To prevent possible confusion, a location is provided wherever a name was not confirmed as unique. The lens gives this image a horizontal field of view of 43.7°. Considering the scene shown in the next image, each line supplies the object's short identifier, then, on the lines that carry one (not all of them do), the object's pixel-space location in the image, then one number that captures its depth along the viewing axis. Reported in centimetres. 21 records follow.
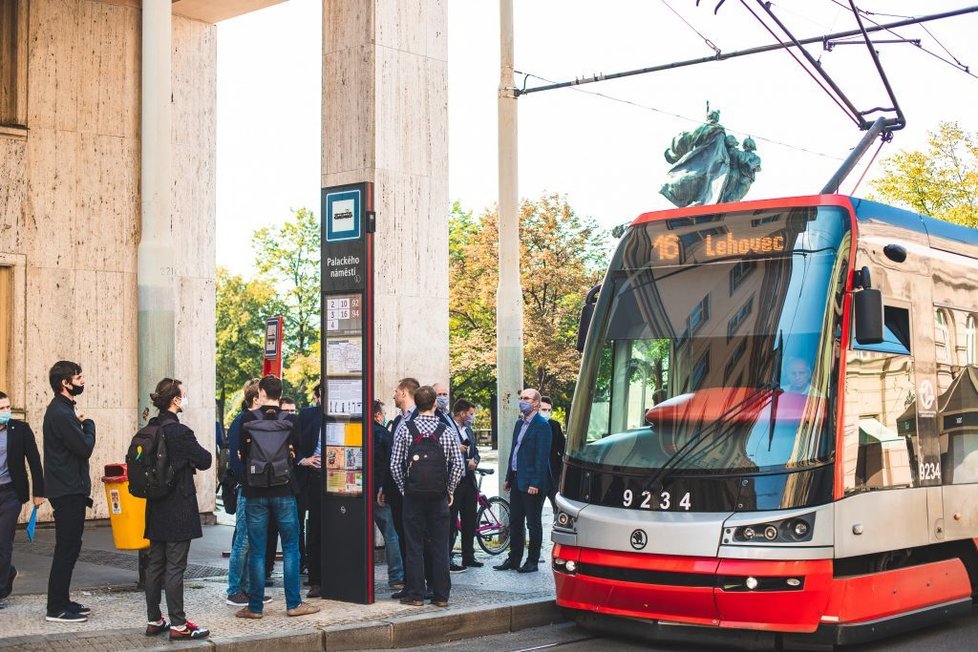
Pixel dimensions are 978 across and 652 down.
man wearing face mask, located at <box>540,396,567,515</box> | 1202
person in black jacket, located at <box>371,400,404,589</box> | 1026
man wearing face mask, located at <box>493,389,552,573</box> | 1151
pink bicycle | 1422
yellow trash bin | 977
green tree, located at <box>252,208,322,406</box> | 6391
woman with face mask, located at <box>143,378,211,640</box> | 806
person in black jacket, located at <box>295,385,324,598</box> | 1009
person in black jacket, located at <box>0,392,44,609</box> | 916
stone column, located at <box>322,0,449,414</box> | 1179
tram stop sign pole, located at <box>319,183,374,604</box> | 951
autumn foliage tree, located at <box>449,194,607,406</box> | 5409
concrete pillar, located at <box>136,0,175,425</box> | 1140
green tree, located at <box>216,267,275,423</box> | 6309
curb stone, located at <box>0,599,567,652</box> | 797
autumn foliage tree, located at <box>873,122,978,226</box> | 3997
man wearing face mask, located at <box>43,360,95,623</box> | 870
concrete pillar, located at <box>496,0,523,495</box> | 1442
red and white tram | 805
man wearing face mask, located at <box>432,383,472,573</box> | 1110
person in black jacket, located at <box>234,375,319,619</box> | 873
